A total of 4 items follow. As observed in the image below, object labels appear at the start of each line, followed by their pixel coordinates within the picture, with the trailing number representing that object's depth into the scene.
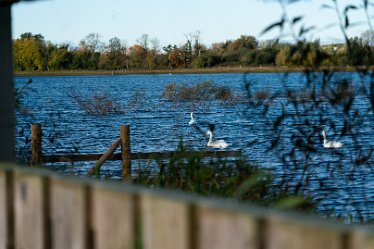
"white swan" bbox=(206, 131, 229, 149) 47.00
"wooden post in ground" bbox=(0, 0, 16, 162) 5.81
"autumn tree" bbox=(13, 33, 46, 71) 117.19
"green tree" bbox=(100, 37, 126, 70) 155.25
